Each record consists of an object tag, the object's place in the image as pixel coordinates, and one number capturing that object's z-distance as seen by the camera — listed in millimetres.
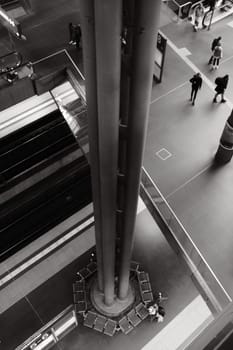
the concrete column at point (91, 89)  4189
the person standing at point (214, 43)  14320
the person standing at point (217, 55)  13867
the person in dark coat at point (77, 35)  13688
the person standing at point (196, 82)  12523
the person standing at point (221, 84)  12508
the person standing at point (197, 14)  15839
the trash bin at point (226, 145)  10875
